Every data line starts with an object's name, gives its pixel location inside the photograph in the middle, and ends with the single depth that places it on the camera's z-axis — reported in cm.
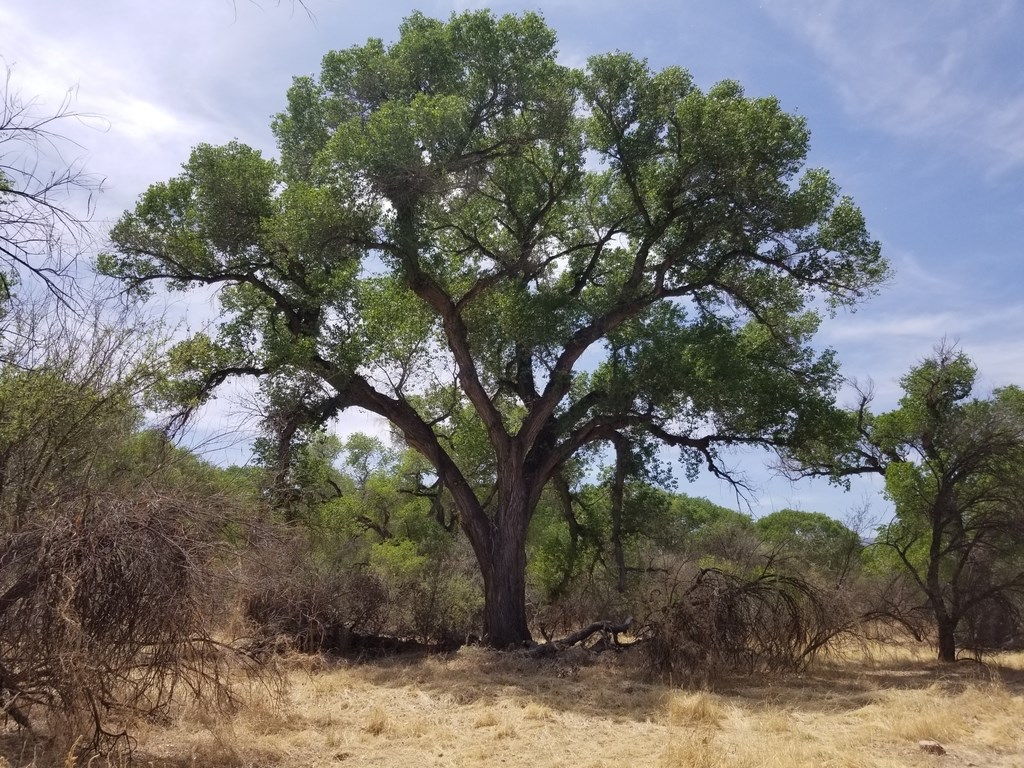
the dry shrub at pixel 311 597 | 707
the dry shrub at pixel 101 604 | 561
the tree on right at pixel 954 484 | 1428
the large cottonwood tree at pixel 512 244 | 1452
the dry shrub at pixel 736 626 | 1230
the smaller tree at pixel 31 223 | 438
